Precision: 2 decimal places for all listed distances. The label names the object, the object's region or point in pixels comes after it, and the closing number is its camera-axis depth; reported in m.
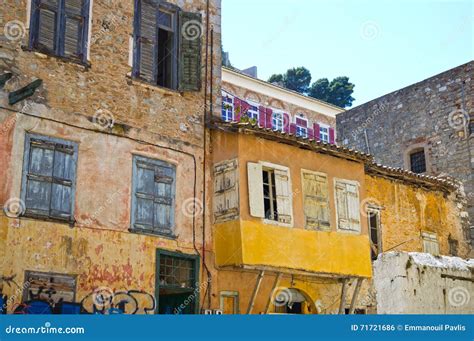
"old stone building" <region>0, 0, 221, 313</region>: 13.38
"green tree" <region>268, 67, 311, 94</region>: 54.41
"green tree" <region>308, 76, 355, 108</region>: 52.56
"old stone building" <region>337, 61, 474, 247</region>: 25.95
